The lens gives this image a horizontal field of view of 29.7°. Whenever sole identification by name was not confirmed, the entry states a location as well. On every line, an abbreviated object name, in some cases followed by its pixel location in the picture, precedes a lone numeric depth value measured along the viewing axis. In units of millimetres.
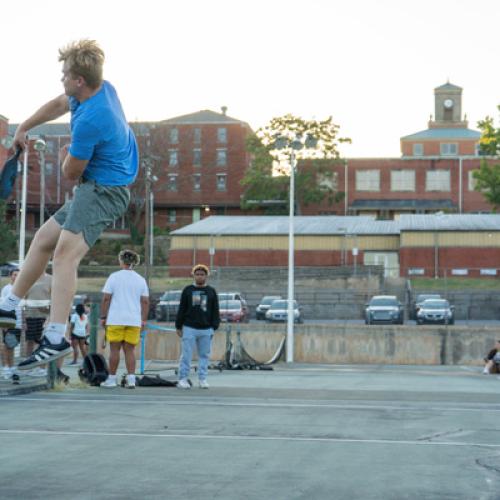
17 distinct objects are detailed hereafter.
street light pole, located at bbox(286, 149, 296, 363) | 29719
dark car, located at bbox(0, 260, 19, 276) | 56884
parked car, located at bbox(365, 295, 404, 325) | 36812
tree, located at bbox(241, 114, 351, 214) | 83500
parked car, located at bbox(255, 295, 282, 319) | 42312
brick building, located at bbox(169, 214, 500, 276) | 57625
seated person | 22297
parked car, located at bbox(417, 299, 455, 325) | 38500
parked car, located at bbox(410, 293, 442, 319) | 41034
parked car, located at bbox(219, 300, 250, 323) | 38875
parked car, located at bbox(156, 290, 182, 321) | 37031
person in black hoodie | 14109
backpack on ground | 12938
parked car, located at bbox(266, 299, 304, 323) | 39812
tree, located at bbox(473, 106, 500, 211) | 63031
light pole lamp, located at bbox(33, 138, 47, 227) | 22969
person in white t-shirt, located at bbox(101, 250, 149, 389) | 13008
